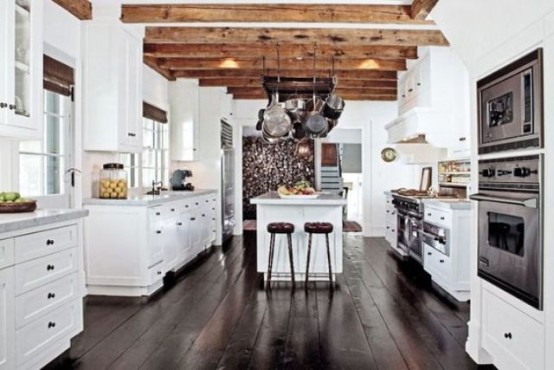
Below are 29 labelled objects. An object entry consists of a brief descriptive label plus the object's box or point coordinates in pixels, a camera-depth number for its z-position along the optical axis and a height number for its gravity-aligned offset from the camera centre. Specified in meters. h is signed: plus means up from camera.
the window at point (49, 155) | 3.48 +0.23
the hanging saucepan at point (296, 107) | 5.27 +0.90
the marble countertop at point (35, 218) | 2.17 -0.19
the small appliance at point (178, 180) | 6.35 +0.03
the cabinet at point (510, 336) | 2.05 -0.79
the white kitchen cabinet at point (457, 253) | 4.10 -0.66
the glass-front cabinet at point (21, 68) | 2.56 +0.70
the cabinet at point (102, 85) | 4.19 +0.92
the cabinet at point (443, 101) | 5.03 +0.93
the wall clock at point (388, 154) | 8.34 +0.54
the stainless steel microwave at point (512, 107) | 2.05 +0.40
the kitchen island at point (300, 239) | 4.73 -0.61
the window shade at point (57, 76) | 3.59 +0.91
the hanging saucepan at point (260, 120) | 5.76 +0.81
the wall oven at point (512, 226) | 2.04 -0.22
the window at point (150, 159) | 5.53 +0.31
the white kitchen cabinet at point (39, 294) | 2.17 -0.61
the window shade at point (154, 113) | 5.66 +0.94
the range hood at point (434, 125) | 5.09 +0.67
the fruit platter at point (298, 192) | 4.74 -0.11
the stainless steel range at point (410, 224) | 5.23 -0.52
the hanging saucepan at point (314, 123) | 5.18 +0.70
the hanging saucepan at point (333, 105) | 5.28 +0.92
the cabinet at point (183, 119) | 6.84 +0.98
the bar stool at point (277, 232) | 4.46 -0.51
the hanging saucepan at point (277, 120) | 5.24 +0.74
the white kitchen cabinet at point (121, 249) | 4.12 -0.62
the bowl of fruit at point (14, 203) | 2.63 -0.13
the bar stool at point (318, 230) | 4.43 -0.47
